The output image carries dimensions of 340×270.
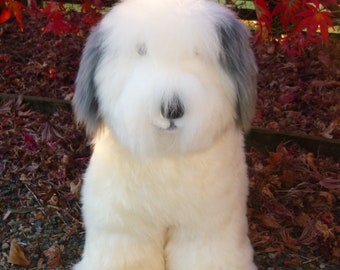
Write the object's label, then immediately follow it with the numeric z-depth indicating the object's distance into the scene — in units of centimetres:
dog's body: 149
